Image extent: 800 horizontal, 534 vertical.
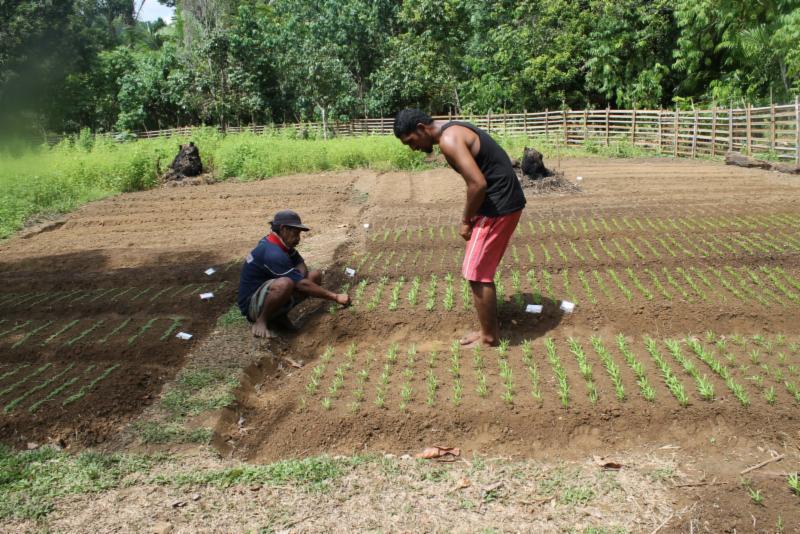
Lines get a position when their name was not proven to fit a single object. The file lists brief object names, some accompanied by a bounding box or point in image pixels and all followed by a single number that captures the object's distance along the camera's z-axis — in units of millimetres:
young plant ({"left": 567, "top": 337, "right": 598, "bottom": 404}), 4214
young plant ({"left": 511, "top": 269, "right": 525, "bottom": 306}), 5891
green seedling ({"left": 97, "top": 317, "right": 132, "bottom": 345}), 5713
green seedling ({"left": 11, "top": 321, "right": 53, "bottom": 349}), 5770
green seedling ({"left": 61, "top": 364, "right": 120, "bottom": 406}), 4480
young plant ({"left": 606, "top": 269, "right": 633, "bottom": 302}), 5880
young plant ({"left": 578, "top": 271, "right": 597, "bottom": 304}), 5923
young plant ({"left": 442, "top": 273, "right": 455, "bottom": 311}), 5971
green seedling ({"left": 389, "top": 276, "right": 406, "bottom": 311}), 6096
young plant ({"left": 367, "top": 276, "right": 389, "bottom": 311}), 6156
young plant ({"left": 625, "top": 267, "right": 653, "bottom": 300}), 5868
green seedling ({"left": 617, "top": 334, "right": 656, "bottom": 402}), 4113
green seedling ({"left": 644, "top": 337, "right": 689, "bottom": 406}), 4006
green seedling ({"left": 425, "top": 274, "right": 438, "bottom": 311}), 6027
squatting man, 5508
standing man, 4406
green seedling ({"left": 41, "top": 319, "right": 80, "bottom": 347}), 5809
